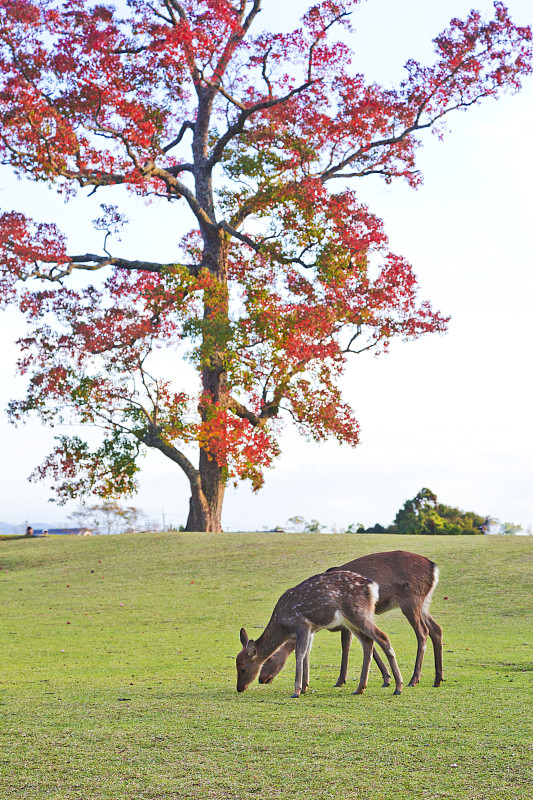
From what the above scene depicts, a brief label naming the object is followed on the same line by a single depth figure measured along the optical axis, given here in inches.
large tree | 790.5
